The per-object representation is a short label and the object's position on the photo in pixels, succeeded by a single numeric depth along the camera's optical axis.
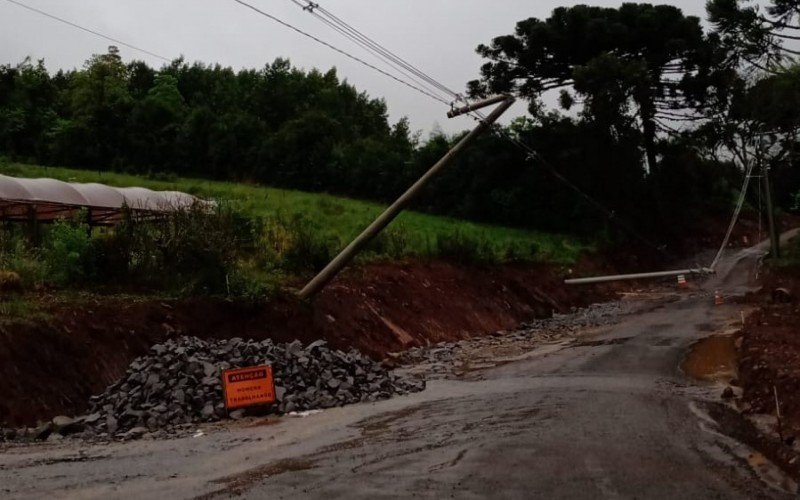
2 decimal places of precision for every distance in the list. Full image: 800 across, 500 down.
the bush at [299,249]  25.42
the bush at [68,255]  18.88
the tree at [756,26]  32.78
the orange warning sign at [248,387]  14.77
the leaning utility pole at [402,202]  21.03
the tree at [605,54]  44.38
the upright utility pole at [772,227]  37.22
